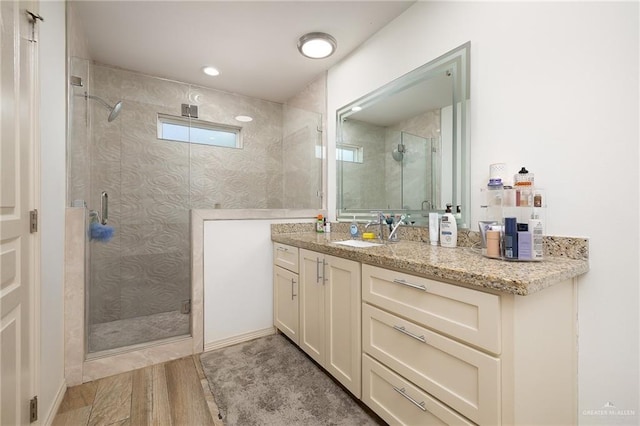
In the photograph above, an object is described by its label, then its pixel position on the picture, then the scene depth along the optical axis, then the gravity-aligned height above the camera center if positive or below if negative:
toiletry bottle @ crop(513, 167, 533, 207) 1.23 +0.11
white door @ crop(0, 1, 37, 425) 0.96 +0.02
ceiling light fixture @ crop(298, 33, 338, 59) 2.11 +1.31
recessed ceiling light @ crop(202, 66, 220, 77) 2.59 +1.36
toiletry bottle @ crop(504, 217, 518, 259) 1.12 -0.11
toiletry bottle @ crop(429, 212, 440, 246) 1.64 -0.09
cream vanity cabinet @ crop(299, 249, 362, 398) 1.45 -0.62
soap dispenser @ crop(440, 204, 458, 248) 1.52 -0.10
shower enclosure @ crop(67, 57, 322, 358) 1.92 +0.21
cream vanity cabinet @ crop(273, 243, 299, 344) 2.04 -0.62
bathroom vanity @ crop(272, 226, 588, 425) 0.88 -0.48
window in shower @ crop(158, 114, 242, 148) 2.39 +0.77
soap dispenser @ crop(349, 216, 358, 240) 2.20 -0.15
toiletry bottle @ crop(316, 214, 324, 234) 2.48 -0.13
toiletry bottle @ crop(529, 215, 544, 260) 1.11 -0.12
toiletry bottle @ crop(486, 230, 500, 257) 1.20 -0.14
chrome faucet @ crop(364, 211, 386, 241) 2.01 -0.08
